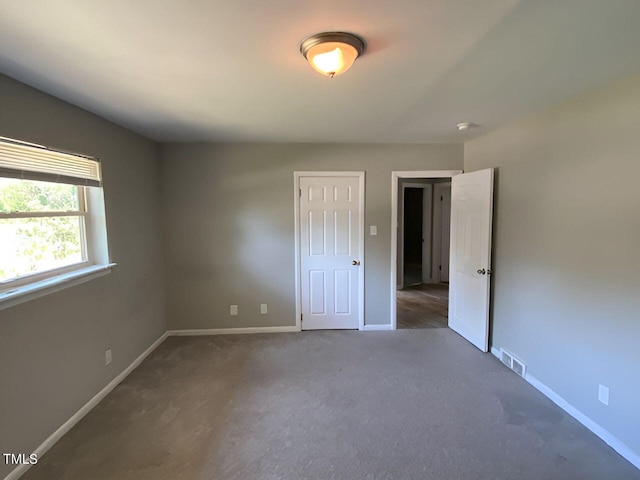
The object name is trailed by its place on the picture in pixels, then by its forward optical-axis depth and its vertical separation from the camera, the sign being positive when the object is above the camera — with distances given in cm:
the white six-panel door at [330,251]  395 -35
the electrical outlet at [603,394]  211 -119
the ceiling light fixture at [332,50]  148 +85
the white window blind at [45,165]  187 +42
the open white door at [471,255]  329 -38
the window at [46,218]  192 +6
